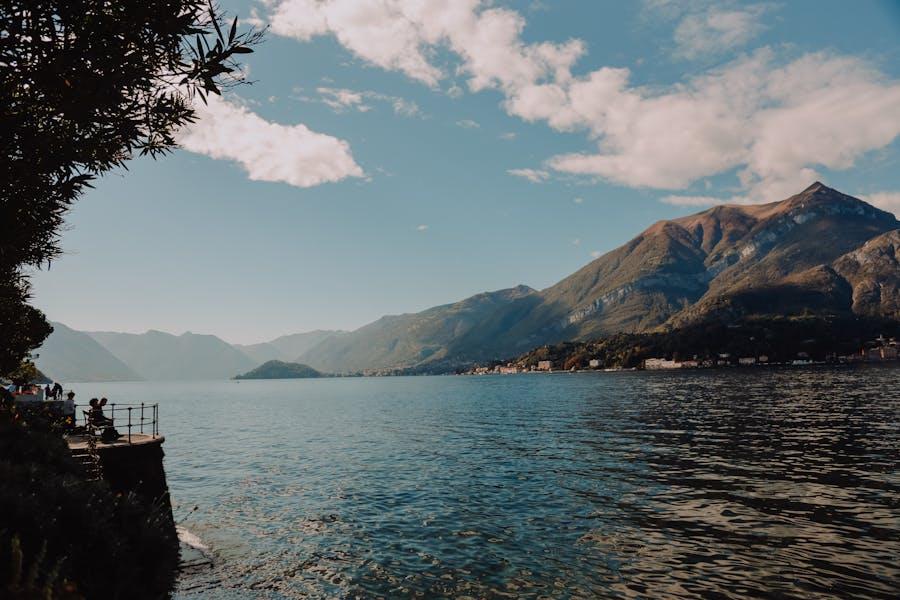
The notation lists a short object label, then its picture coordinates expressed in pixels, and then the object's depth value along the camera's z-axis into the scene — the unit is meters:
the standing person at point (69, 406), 37.50
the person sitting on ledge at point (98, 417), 26.89
